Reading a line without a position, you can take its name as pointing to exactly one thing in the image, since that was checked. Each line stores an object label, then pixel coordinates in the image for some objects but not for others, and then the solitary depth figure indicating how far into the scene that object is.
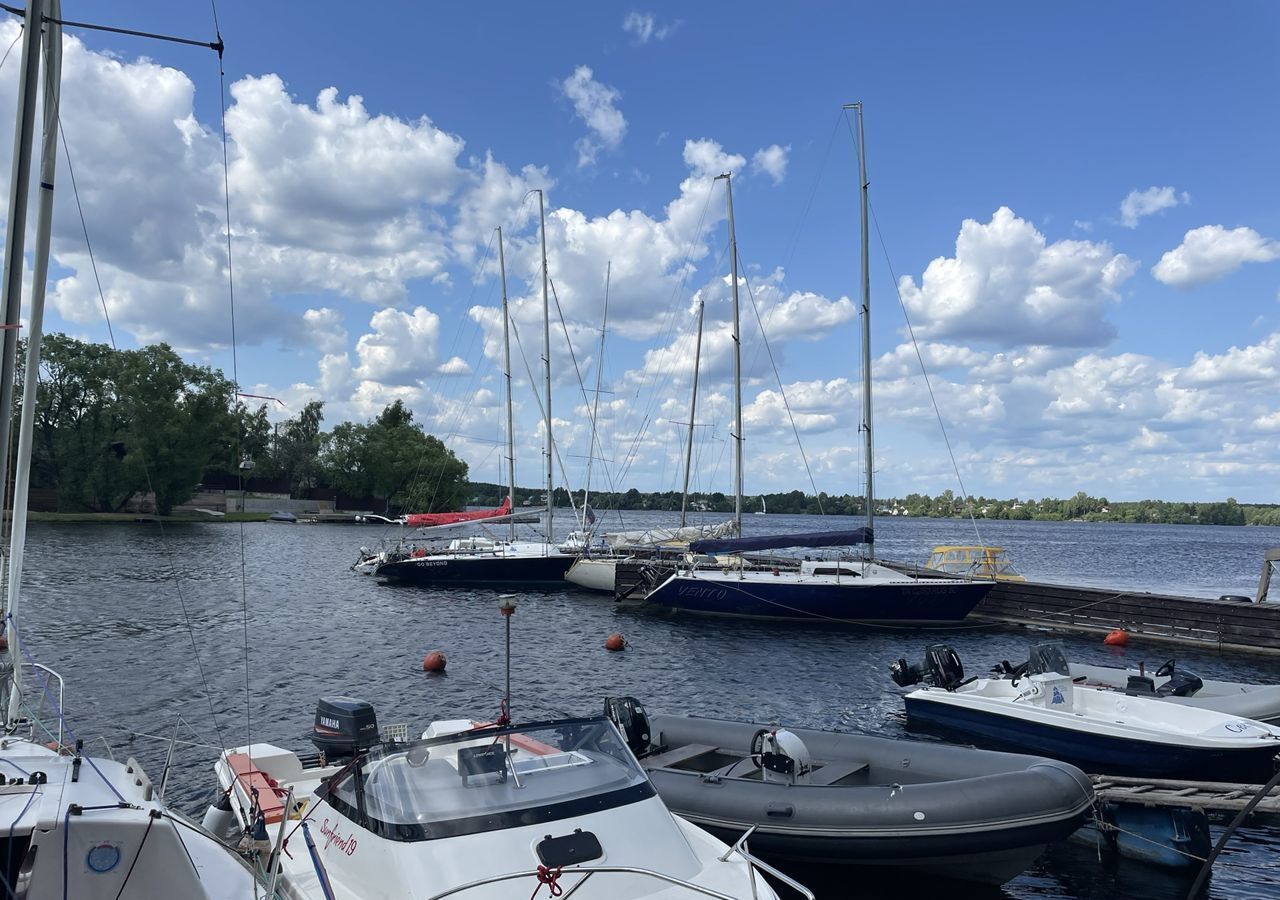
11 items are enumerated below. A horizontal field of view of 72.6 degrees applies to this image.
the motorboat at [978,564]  37.72
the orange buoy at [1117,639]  26.20
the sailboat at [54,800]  5.55
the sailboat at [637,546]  38.62
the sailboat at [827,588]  28.72
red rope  5.18
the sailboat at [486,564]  41.25
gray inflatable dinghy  8.62
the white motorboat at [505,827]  5.46
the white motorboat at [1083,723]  12.10
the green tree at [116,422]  71.62
